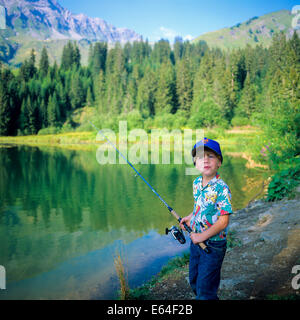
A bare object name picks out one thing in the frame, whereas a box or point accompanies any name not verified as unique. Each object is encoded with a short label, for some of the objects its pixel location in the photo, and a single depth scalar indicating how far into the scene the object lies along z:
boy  2.98
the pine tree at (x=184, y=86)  73.35
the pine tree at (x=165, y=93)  73.28
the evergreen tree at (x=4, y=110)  71.88
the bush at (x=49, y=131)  74.12
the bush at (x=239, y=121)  62.41
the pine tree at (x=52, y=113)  79.44
